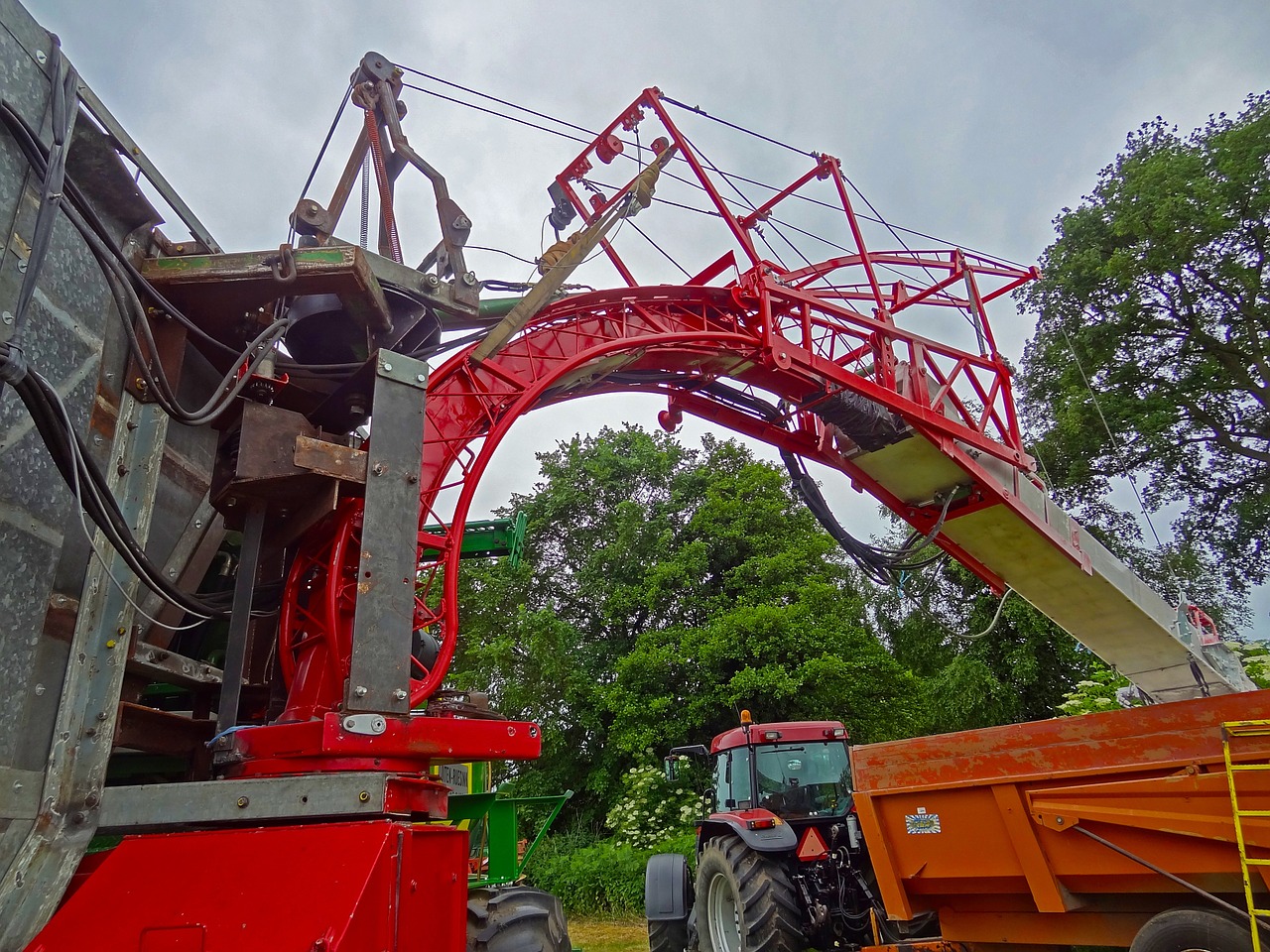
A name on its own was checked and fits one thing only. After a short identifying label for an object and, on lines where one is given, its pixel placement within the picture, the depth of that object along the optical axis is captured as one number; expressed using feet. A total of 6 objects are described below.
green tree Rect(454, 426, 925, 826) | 72.18
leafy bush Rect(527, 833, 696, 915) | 54.85
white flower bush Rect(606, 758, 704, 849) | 61.46
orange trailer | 14.66
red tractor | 24.44
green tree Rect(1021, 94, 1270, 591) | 61.57
